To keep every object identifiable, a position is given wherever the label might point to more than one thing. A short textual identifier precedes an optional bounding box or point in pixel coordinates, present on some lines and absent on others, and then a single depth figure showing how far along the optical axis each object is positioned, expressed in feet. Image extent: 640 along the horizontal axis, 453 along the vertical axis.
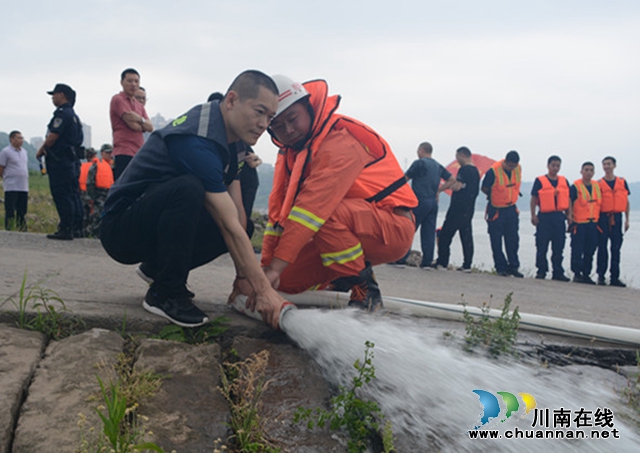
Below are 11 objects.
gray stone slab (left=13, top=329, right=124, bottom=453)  5.61
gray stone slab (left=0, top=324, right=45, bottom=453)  5.82
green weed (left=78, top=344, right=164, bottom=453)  5.20
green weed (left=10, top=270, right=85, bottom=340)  8.52
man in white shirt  26.73
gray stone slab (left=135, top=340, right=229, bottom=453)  6.04
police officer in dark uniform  20.65
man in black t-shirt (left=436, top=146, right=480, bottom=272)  28.32
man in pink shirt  19.57
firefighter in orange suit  10.57
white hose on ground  10.67
